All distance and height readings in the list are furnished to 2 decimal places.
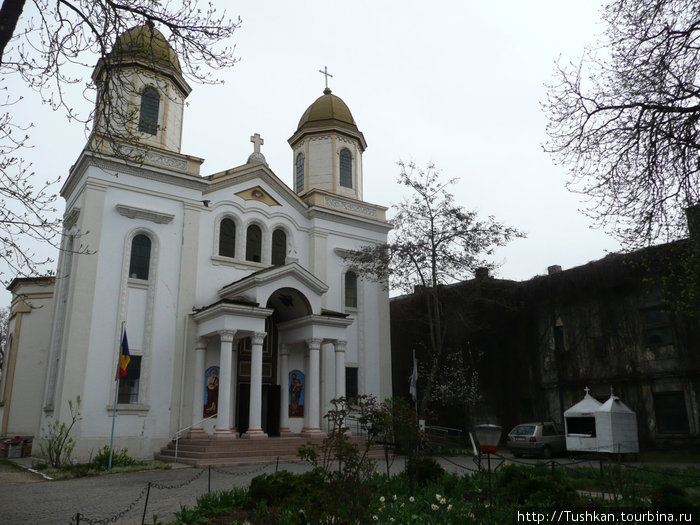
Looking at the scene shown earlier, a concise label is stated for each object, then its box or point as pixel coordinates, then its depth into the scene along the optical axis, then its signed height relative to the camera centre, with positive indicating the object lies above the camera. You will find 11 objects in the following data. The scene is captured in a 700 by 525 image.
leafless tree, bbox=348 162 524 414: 22.14 +6.04
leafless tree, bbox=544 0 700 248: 10.84 +5.45
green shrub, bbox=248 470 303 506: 9.20 -1.35
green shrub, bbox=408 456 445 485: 10.91 -1.29
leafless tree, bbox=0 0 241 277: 8.20 +5.50
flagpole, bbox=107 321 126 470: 16.49 +0.34
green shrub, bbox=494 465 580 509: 8.38 -1.35
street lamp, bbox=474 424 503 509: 8.78 -0.53
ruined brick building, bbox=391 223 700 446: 21.19 +2.45
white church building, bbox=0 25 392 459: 18.72 +3.81
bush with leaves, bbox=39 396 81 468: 17.03 -1.07
